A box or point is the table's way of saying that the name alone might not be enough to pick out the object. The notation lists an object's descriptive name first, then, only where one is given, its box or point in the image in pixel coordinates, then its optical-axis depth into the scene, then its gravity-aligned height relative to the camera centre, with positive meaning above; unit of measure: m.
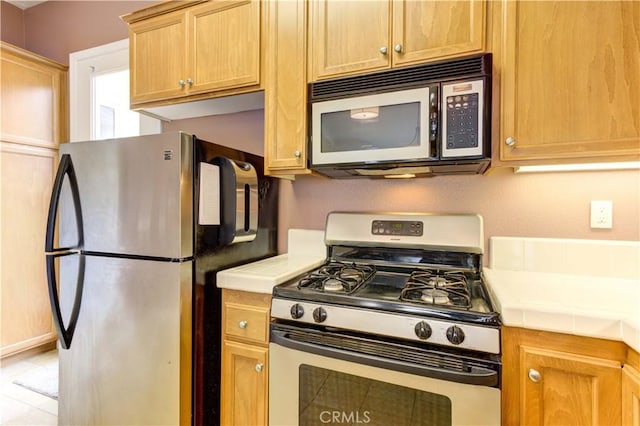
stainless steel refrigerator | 1.30 -0.28
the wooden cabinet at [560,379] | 0.90 -0.50
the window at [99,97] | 2.52 +0.90
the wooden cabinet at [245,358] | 1.30 -0.63
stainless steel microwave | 1.21 +0.37
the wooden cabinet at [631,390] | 0.83 -0.48
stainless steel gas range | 0.97 -0.47
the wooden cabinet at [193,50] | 1.60 +0.85
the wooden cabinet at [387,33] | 1.25 +0.74
